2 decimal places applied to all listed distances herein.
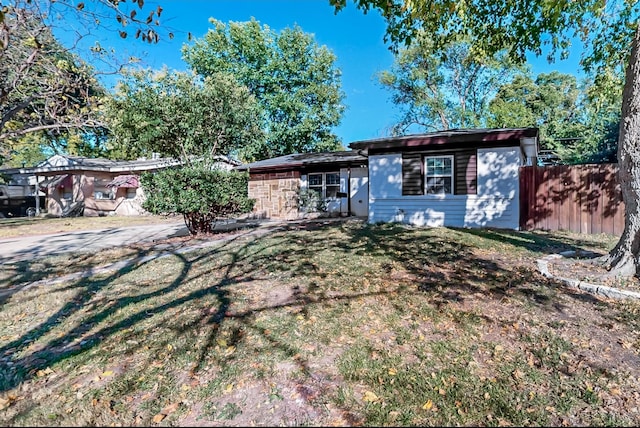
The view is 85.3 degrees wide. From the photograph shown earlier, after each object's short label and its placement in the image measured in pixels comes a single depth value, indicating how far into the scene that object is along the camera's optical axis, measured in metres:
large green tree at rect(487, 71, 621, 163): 22.00
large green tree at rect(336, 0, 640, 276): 4.94
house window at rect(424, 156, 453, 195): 10.71
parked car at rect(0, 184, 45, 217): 21.92
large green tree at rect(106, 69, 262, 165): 10.64
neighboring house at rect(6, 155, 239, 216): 20.92
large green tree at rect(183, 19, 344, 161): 25.02
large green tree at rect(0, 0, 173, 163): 3.66
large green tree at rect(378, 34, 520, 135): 26.47
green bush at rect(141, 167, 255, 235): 9.27
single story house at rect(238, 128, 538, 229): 10.05
